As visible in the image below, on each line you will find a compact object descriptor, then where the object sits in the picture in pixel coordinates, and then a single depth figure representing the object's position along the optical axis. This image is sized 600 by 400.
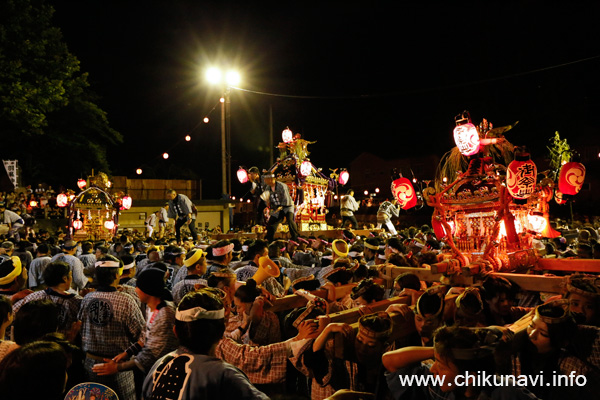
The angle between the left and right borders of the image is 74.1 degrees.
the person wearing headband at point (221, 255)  5.09
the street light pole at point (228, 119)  18.11
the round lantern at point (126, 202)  19.31
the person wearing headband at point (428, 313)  2.83
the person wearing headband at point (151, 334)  3.01
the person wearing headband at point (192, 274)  4.62
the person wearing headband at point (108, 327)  3.54
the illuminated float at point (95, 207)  19.45
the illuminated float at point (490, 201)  7.22
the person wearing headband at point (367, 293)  3.35
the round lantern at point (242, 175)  18.06
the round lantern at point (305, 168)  17.97
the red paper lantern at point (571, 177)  8.01
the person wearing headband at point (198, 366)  1.97
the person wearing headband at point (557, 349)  2.44
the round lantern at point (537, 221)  8.02
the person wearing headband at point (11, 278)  4.42
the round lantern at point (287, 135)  19.55
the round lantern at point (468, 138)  8.23
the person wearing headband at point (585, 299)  3.03
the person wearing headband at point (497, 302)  3.36
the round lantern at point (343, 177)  19.89
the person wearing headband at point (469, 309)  3.00
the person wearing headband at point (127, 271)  5.87
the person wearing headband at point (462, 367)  1.91
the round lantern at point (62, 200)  18.86
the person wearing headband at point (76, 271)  7.12
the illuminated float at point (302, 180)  18.02
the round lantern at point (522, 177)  7.18
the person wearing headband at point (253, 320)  3.21
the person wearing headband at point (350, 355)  2.45
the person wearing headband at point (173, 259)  6.29
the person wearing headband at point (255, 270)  4.82
